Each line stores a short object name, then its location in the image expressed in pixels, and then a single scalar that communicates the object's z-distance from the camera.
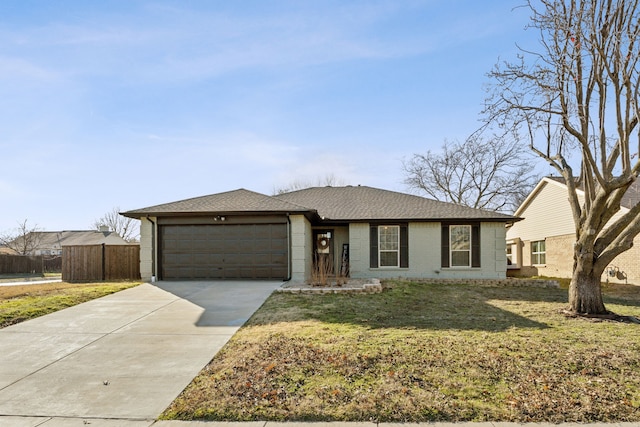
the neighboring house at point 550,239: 17.42
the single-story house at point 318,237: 13.90
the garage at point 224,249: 13.91
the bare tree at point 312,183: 43.09
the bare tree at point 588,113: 8.38
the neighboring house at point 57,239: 46.22
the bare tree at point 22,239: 43.05
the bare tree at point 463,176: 32.72
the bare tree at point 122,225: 49.61
